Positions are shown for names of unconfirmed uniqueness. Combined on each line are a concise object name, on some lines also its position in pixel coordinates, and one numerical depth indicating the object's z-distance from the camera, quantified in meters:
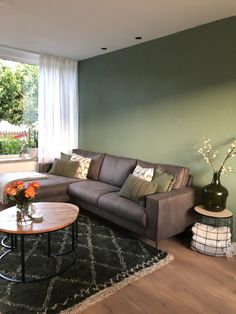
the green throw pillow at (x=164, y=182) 3.06
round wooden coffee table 2.18
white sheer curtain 4.68
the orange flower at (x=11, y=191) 2.27
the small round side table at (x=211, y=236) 2.76
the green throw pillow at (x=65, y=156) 4.57
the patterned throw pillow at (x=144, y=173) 3.38
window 4.61
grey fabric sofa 2.77
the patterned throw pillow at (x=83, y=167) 4.28
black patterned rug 1.98
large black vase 2.77
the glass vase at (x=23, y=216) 2.30
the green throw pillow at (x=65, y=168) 4.25
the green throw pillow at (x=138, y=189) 2.98
